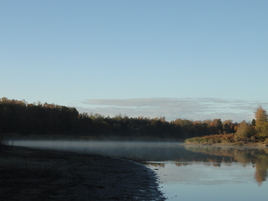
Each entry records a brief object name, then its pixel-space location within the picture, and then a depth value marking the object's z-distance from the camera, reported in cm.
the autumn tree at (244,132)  9700
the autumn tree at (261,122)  9390
